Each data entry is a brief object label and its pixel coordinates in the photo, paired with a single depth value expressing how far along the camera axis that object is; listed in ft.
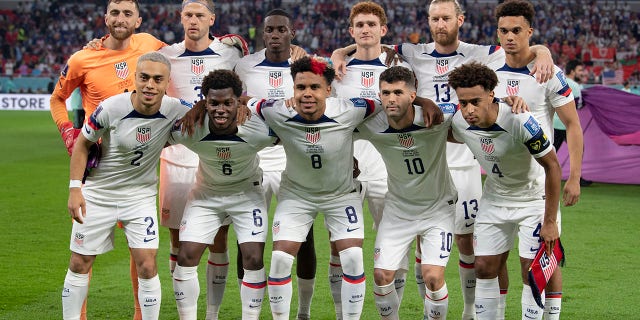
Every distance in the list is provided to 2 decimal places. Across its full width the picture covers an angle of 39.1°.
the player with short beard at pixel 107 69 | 22.53
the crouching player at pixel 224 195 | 19.95
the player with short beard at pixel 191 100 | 22.84
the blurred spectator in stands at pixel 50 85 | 107.02
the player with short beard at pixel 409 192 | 19.95
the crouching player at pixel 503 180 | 18.88
